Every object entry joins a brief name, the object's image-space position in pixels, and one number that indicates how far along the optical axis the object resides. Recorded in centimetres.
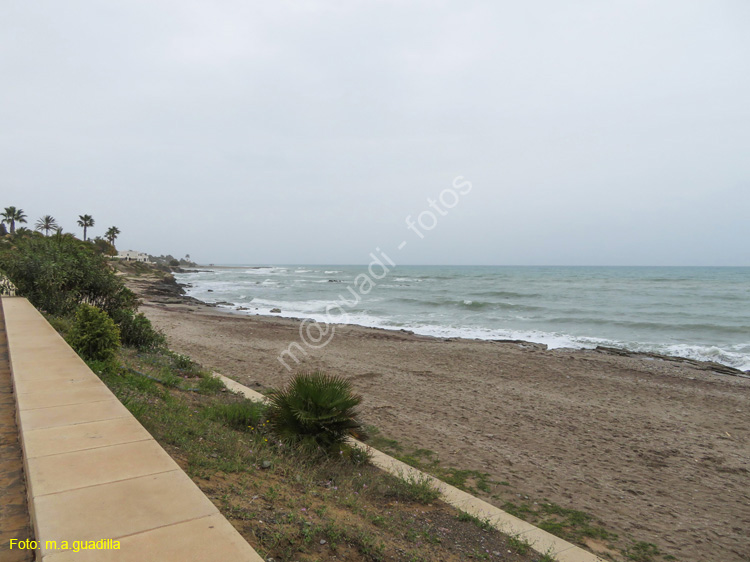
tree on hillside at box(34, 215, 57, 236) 7976
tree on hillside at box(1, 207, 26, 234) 7369
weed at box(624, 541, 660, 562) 432
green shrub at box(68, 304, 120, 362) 672
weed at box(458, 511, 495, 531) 424
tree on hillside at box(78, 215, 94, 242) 8621
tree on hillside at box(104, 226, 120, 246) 9569
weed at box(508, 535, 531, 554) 391
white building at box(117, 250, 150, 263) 11133
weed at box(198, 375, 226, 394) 748
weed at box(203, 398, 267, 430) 572
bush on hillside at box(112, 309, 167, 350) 996
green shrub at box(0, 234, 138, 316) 1102
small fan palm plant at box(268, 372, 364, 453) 537
